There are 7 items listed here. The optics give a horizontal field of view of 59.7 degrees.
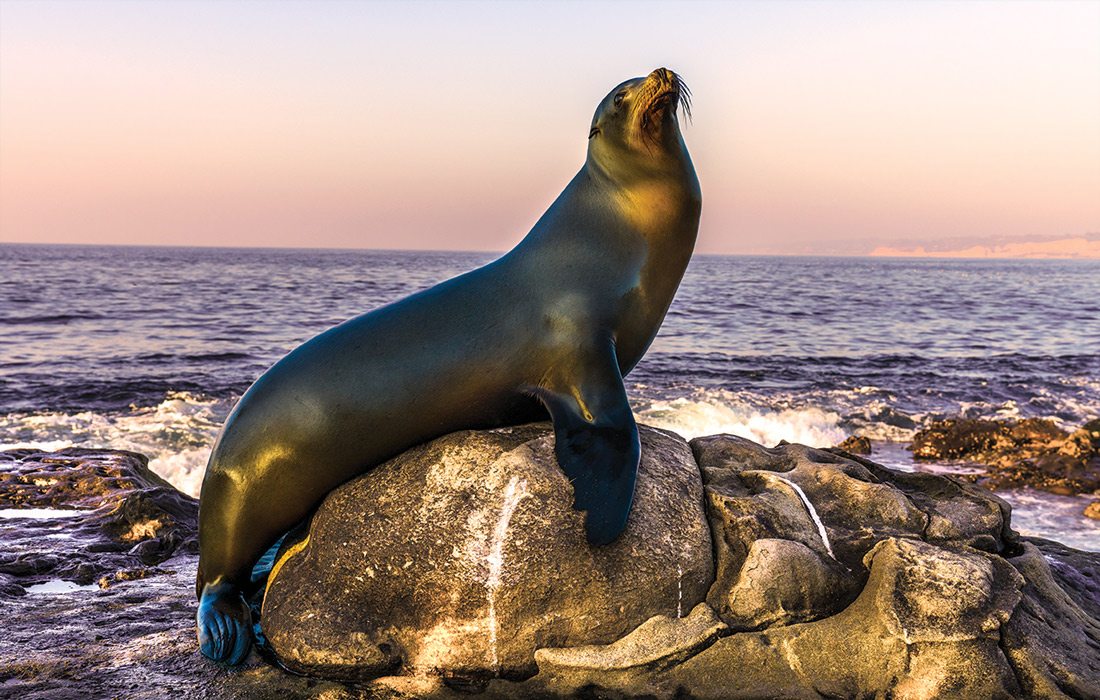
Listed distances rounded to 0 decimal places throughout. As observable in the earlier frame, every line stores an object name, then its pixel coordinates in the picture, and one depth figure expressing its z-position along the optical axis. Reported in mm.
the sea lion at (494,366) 4129
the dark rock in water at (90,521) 5578
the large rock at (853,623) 3688
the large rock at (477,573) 3930
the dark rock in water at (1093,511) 8406
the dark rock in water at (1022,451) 9695
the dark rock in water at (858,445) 11648
